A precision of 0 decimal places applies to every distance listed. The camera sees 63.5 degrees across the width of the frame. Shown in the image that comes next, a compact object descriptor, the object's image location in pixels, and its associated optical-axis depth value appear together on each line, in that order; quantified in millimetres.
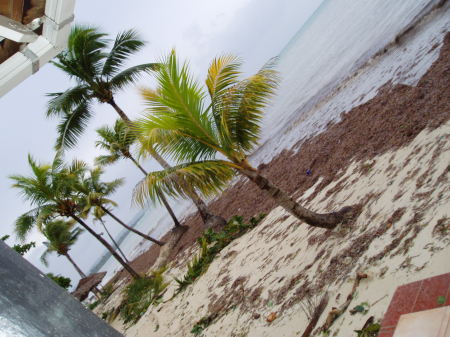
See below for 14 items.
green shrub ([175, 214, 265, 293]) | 9516
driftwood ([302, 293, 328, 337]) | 3809
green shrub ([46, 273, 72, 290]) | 20266
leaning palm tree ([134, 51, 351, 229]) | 5242
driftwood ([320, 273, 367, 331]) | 3617
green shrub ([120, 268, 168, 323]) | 10679
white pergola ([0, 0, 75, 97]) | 1541
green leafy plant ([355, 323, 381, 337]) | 2910
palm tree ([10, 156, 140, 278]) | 14811
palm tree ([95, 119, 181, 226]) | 19648
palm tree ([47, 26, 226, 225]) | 13776
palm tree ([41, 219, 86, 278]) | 23266
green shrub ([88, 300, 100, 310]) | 21053
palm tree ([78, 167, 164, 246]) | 16797
